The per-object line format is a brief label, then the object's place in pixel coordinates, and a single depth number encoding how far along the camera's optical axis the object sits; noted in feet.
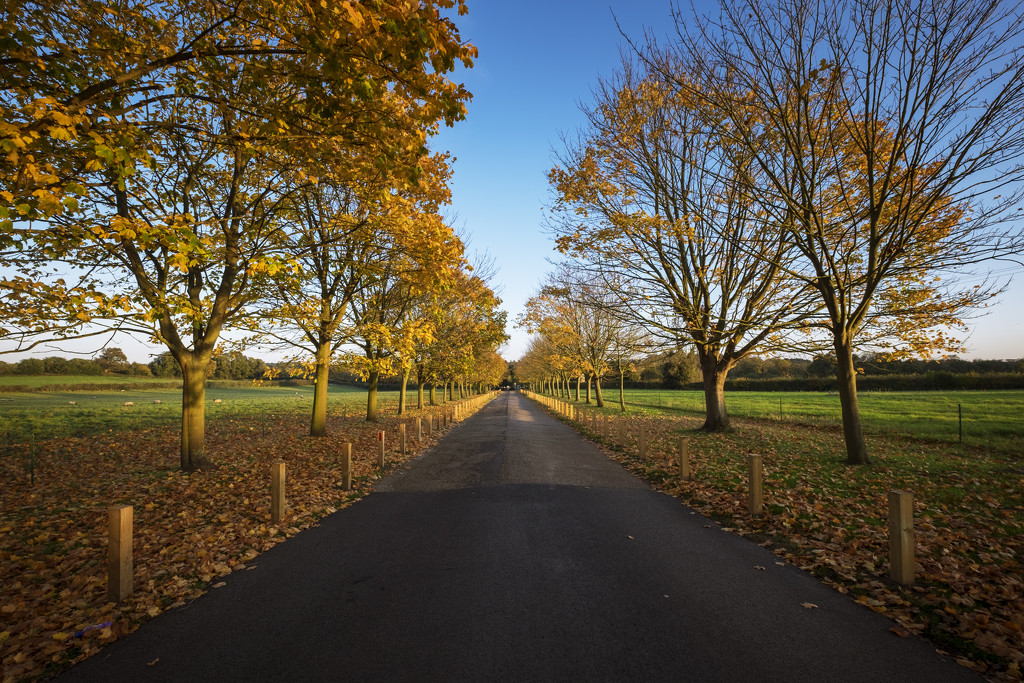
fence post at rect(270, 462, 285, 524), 22.18
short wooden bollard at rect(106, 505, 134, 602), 14.11
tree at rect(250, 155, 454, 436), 30.83
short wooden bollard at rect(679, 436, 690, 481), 30.32
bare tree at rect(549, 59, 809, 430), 43.32
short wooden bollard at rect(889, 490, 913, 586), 14.60
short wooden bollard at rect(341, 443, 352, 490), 28.73
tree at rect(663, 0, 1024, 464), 26.81
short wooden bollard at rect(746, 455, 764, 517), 22.50
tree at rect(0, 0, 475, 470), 14.37
